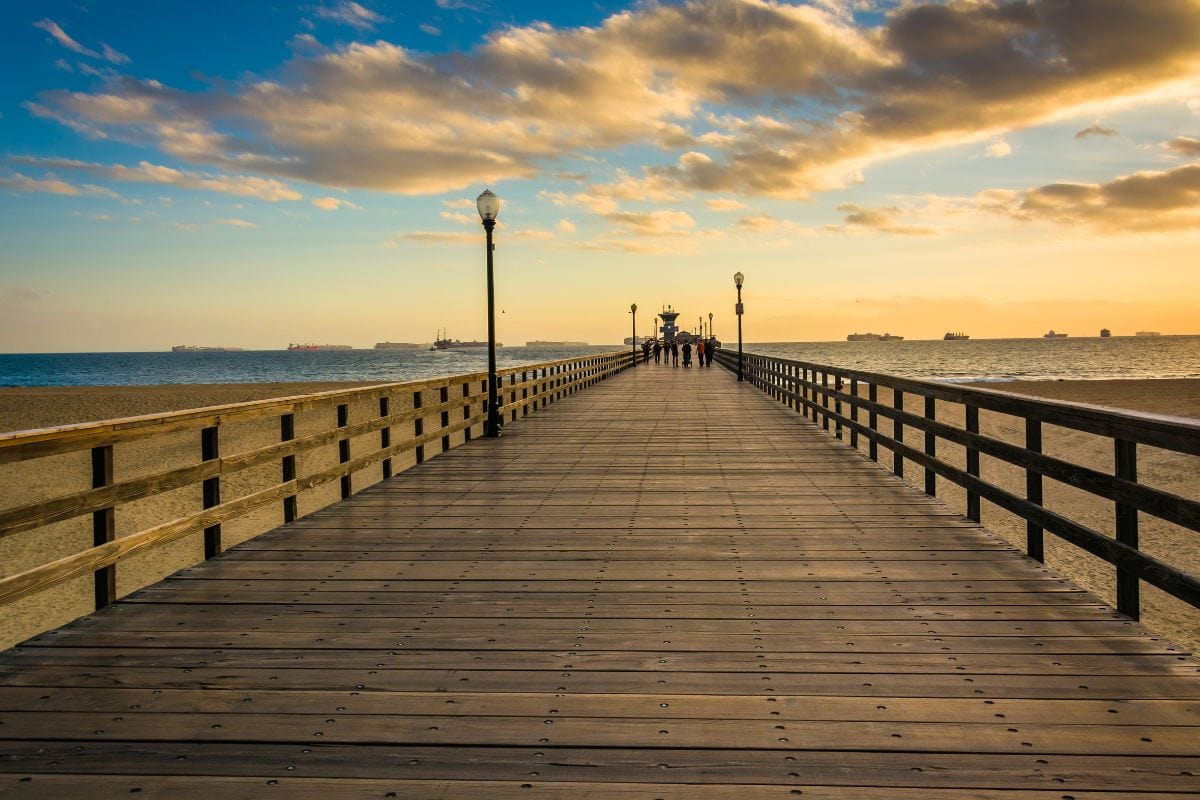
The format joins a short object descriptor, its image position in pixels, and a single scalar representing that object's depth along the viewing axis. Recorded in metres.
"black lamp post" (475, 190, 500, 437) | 13.71
